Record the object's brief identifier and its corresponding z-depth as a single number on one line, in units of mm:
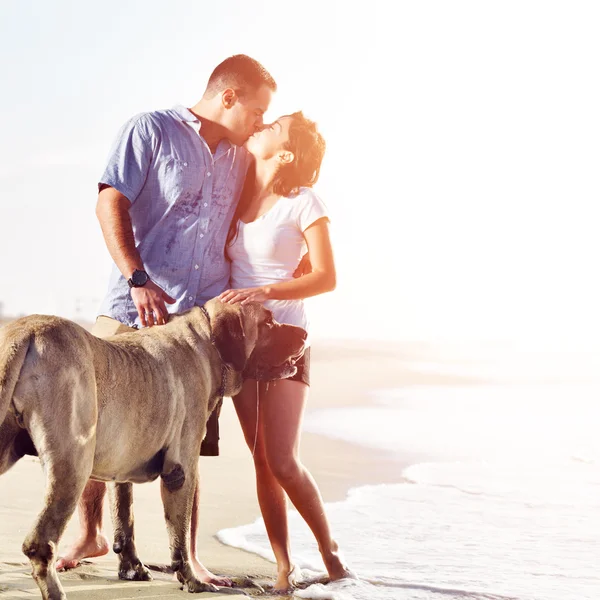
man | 4738
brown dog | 3465
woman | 4719
